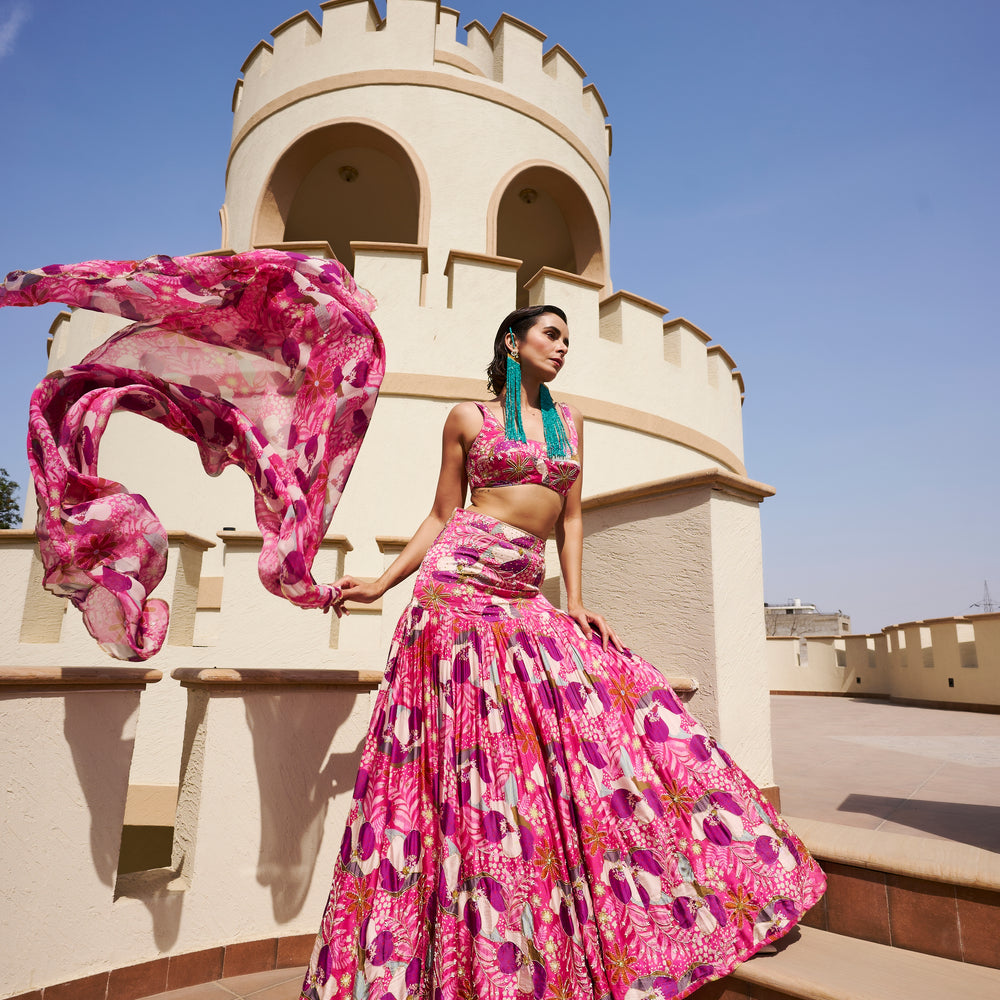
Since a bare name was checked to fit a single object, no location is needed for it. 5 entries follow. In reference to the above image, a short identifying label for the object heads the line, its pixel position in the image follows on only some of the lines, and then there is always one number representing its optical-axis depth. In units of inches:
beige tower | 95.8
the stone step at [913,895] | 79.9
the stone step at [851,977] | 71.6
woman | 70.0
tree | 1144.4
